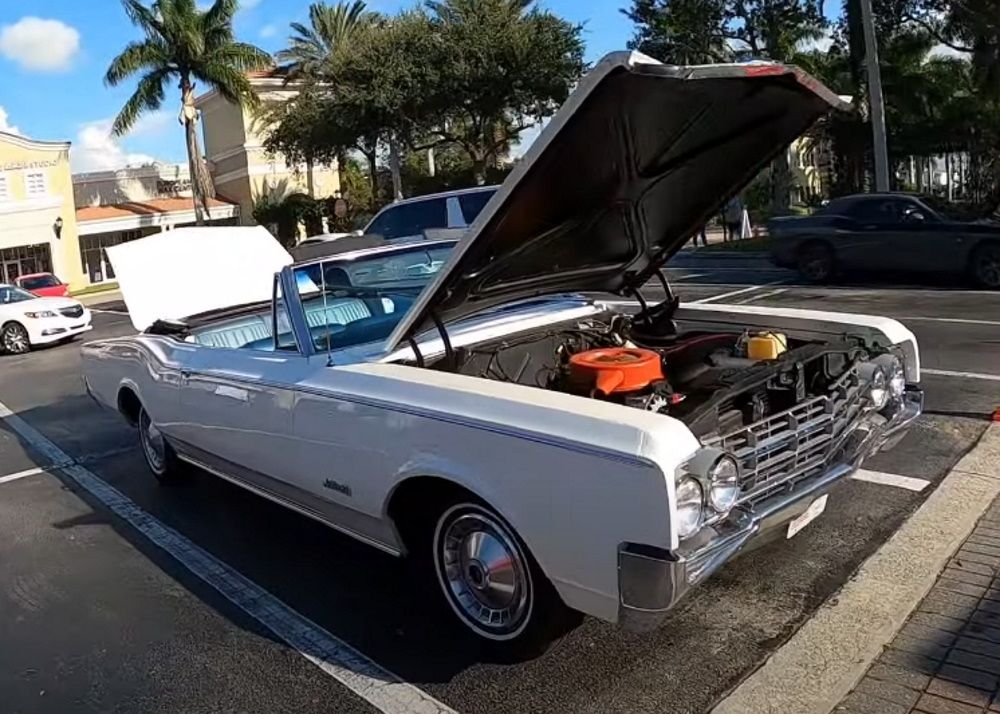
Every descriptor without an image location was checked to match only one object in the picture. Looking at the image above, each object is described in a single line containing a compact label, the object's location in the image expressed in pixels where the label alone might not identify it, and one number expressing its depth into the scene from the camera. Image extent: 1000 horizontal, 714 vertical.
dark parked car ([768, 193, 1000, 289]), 12.69
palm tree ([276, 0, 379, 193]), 41.53
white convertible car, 3.03
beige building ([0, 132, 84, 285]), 37.72
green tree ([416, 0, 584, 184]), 32.94
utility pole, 17.52
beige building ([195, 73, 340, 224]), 44.12
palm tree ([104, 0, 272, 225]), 36.00
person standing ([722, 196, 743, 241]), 25.19
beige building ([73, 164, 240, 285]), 41.22
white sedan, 16.67
